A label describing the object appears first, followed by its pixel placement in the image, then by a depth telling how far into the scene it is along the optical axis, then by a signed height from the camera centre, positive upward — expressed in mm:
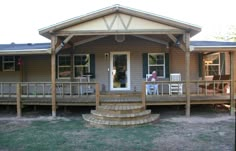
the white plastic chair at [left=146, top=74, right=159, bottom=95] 9714 -358
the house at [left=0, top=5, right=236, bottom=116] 10703 +646
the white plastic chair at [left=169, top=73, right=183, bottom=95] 9852 -327
